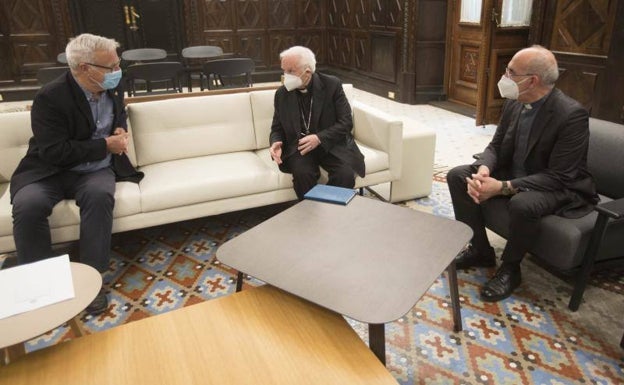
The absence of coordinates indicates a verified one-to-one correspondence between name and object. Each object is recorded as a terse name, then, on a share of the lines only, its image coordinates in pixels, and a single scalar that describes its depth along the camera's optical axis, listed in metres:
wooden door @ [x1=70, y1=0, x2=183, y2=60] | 6.73
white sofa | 2.46
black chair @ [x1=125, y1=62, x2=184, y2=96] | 4.20
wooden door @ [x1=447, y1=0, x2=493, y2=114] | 5.45
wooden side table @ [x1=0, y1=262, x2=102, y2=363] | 1.31
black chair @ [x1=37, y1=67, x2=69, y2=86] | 4.19
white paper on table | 1.43
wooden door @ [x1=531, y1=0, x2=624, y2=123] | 3.51
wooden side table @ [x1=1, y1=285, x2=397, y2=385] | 1.28
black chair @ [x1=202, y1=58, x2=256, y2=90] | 4.69
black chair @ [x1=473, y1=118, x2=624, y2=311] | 1.94
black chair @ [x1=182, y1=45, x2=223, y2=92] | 5.45
